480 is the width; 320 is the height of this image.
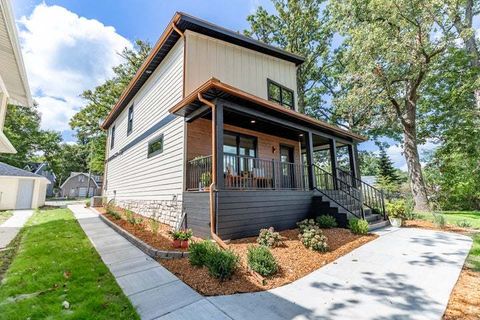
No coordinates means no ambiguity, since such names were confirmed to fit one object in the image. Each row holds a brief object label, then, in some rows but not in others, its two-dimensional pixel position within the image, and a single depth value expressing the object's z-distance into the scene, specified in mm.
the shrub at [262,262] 3955
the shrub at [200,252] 4159
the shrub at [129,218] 7955
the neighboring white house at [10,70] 4199
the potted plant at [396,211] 8599
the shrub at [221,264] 3713
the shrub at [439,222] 8320
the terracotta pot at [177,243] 5078
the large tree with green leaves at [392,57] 12328
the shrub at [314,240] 5273
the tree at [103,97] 21938
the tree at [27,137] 26375
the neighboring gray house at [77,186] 40688
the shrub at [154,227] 6363
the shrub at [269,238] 5301
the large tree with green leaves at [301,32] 18109
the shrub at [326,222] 7111
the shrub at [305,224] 6134
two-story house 6031
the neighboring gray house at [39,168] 33288
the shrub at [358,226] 6699
